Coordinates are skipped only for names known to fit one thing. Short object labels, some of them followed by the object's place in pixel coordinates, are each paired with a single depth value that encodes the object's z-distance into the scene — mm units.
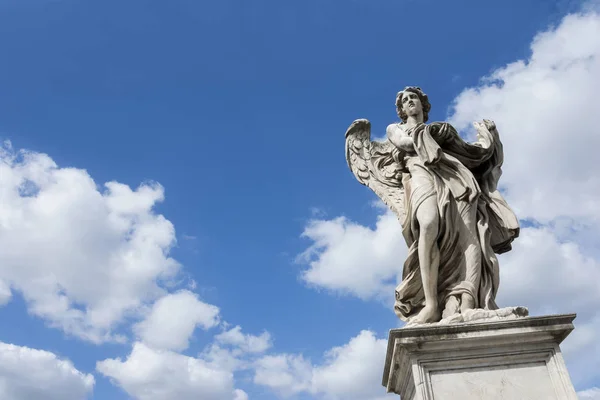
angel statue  6395
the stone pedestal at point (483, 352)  5422
